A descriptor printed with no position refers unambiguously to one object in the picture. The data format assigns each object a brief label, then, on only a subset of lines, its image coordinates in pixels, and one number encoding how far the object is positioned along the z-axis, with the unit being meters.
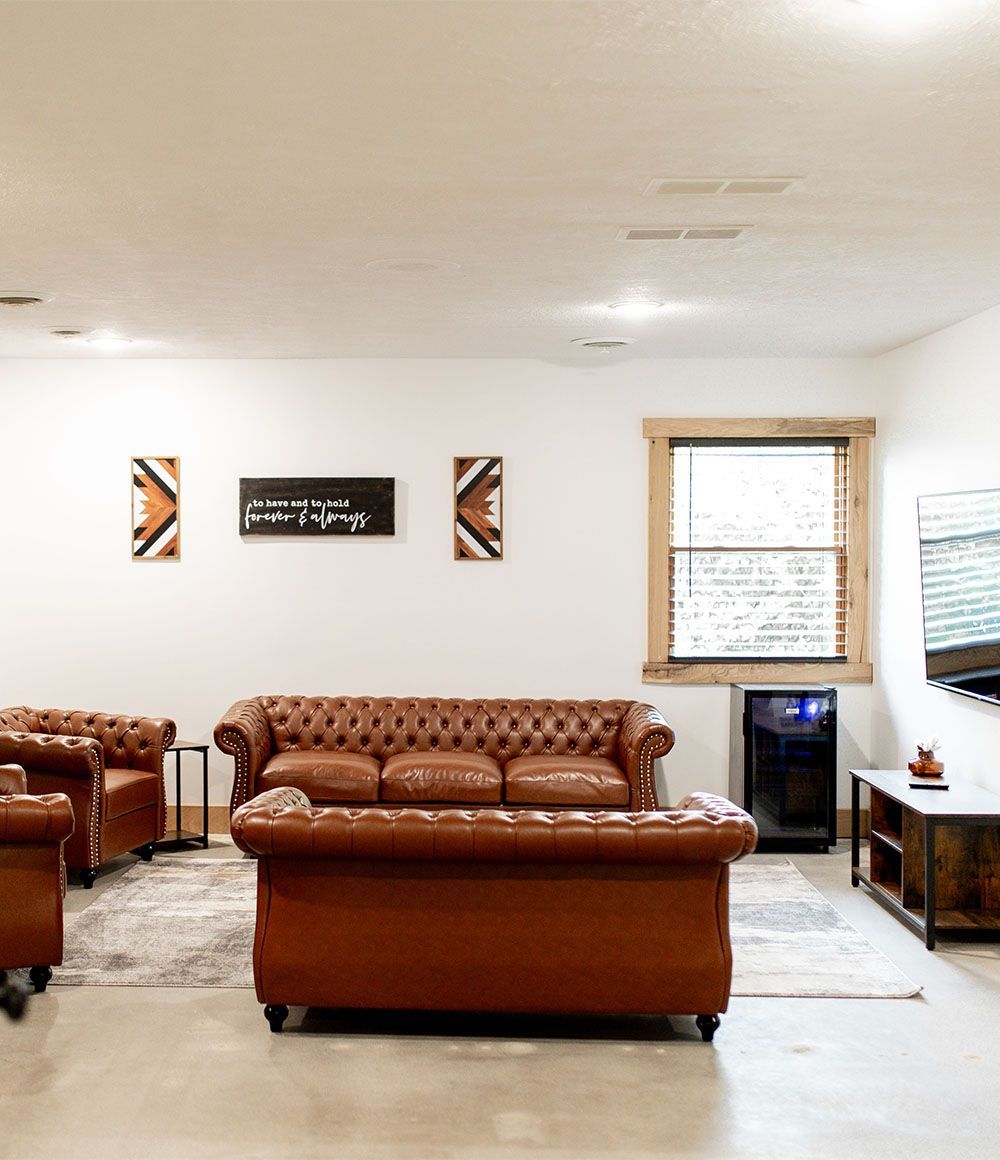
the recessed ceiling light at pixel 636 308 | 6.27
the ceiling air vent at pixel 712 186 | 4.11
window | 8.05
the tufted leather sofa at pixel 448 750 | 7.00
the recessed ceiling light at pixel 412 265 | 5.32
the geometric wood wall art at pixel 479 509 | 8.06
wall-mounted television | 5.96
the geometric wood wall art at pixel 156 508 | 8.09
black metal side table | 7.55
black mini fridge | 7.53
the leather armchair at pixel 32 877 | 4.73
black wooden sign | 8.06
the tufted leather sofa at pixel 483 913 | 4.32
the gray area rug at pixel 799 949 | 5.12
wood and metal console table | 5.64
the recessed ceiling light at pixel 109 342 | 7.31
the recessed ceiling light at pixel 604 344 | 7.36
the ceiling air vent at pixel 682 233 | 4.76
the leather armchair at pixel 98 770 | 6.54
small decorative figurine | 6.45
